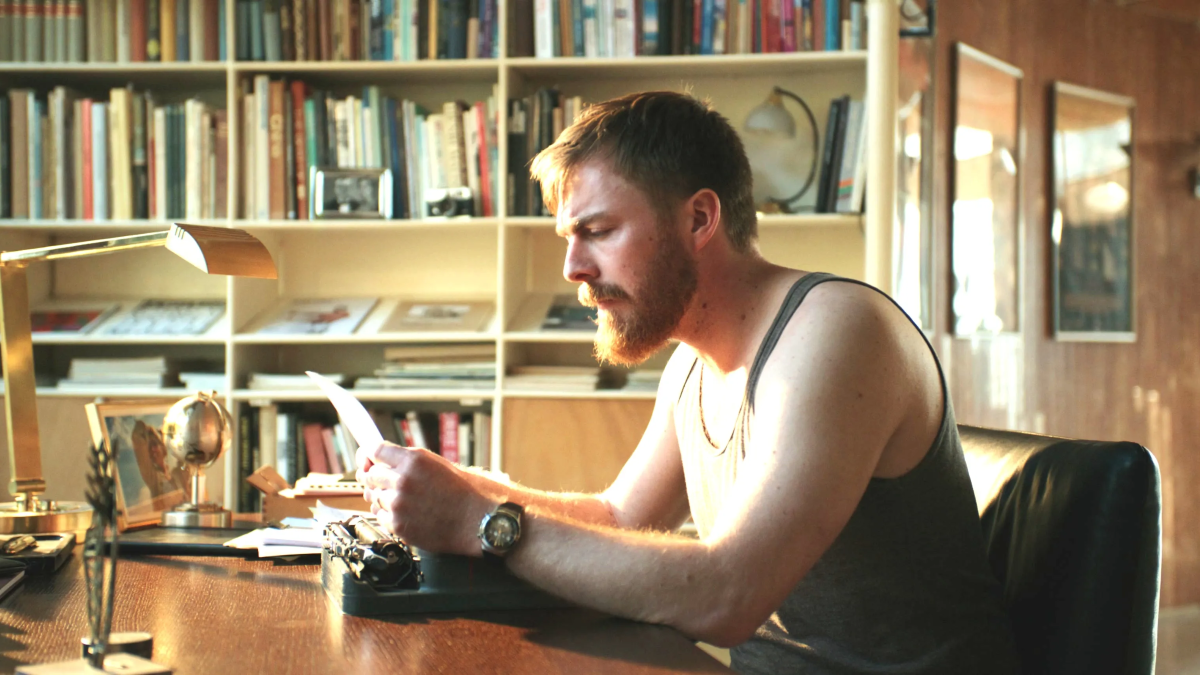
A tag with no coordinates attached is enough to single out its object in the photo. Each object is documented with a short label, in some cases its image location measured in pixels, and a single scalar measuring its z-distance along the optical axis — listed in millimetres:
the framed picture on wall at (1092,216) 4152
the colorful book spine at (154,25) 3137
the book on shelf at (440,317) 3100
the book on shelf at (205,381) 3100
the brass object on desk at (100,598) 802
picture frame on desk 1601
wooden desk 904
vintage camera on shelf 3051
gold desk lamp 1507
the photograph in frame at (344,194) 3045
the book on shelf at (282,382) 3090
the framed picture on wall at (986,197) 3723
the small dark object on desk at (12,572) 1224
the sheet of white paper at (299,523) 1558
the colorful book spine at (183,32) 3123
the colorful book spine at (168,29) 3127
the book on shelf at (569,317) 3039
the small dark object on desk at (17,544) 1324
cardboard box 1766
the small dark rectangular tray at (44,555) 1306
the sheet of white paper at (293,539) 1418
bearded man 1077
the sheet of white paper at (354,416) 1255
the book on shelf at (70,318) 3166
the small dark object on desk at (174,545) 1460
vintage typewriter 1086
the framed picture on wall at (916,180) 3441
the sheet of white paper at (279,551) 1403
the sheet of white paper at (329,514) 1435
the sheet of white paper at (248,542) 1439
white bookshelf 2980
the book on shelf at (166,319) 3141
